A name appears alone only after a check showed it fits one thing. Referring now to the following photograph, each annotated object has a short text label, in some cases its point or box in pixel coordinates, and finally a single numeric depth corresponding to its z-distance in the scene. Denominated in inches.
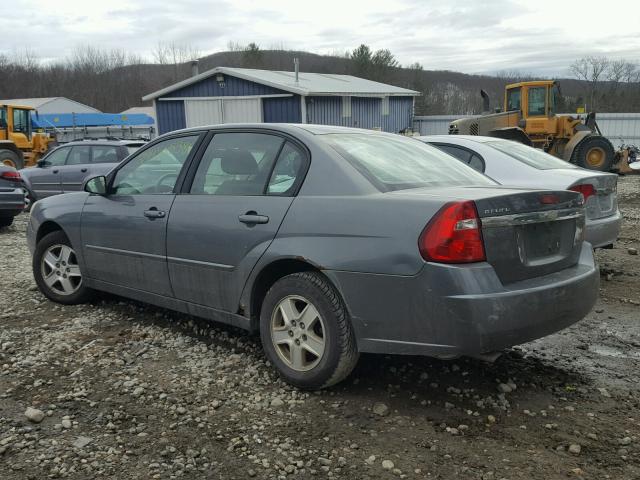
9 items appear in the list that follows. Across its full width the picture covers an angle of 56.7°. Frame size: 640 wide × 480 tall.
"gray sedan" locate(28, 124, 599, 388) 115.6
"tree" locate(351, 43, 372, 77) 2363.4
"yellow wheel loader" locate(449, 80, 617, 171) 716.7
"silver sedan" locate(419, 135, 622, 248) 223.9
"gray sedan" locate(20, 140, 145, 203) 503.8
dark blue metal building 898.1
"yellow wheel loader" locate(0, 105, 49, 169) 831.1
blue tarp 1544.0
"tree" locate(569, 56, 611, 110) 2251.5
